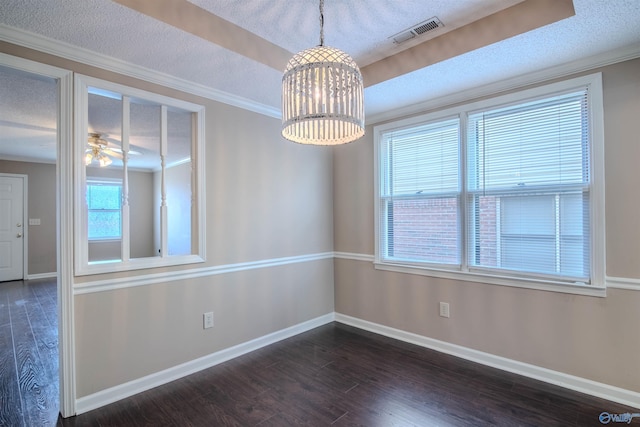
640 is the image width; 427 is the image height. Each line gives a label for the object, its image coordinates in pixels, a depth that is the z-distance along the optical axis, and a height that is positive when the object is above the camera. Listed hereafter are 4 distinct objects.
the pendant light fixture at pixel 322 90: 1.41 +0.59
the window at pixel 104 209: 6.79 +0.19
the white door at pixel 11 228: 5.98 -0.19
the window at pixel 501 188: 2.29 +0.22
